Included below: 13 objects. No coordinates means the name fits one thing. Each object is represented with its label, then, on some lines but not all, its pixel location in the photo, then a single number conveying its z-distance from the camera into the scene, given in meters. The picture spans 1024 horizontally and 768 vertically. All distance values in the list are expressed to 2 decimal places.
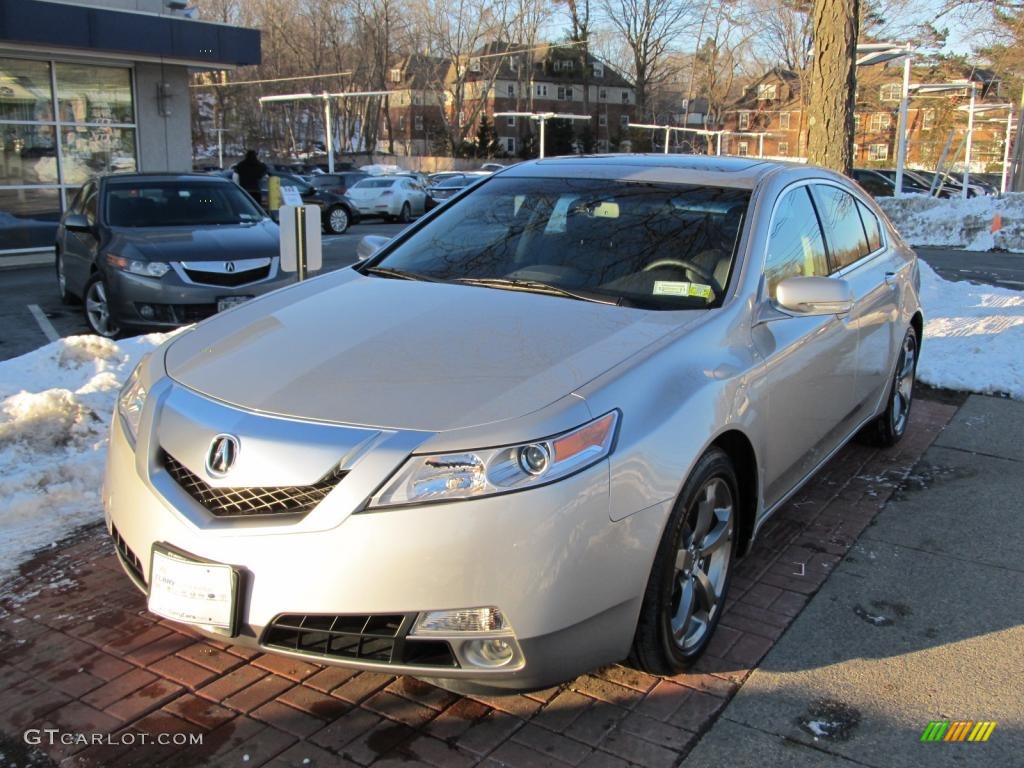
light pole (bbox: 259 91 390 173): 44.47
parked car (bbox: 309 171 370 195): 26.94
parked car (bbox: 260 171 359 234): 21.59
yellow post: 9.27
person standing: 17.12
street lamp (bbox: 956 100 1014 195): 32.94
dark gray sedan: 8.12
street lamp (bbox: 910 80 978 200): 23.47
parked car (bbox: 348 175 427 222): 26.16
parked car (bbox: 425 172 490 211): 29.11
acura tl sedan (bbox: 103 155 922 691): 2.51
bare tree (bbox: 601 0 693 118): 74.81
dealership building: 14.00
